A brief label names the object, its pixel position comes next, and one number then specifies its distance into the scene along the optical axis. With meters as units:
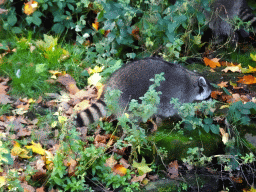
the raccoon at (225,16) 10.30
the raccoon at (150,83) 7.01
